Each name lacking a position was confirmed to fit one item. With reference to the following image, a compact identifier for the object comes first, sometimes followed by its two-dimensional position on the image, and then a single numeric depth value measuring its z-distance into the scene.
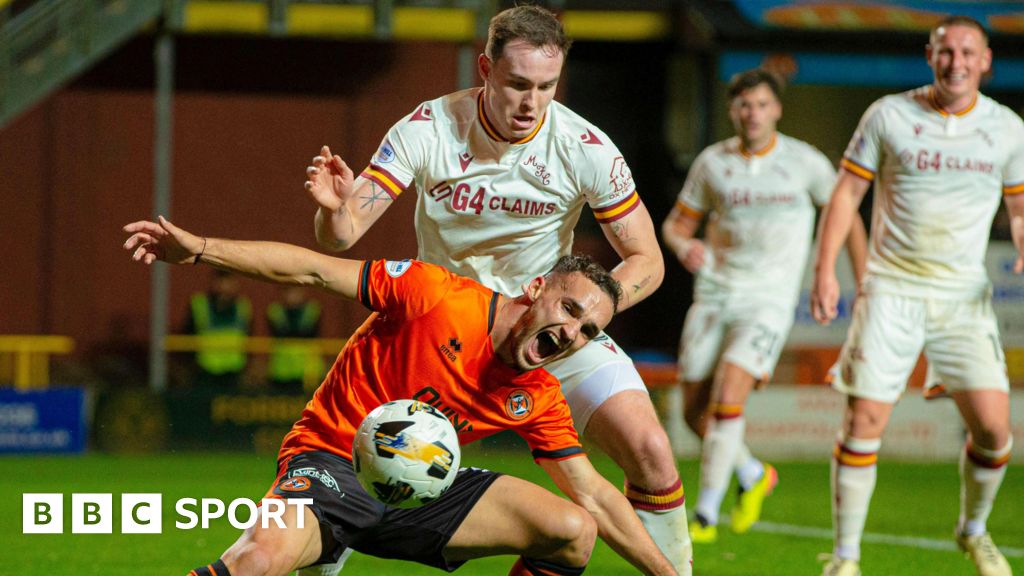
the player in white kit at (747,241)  17.67
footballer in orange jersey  9.70
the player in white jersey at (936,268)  13.58
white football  9.24
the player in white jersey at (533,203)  11.13
